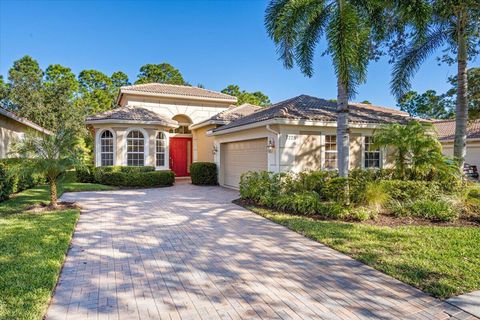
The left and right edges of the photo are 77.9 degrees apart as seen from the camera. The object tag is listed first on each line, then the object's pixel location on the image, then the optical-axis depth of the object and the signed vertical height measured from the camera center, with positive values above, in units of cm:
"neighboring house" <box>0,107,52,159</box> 1367 +150
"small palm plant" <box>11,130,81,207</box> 888 +11
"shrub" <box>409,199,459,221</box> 794 -150
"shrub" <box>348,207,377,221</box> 791 -157
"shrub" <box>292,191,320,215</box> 866 -140
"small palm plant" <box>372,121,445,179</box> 974 +34
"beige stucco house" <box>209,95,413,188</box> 1140 +78
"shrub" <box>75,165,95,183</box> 1700 -113
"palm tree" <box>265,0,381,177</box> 804 +372
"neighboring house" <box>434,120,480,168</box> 2244 +129
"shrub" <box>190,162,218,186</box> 1677 -98
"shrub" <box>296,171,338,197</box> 1007 -85
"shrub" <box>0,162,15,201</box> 1027 -96
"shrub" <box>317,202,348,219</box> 812 -152
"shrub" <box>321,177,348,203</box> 880 -101
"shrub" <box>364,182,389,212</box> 858 -119
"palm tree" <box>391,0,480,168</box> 921 +447
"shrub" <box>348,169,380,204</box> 886 -102
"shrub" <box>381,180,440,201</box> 915 -107
